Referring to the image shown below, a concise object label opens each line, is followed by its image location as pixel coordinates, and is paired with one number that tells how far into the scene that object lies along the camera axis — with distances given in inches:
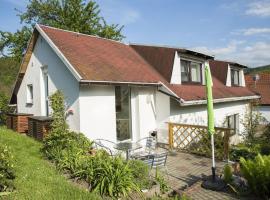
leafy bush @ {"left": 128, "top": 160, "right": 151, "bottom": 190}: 225.5
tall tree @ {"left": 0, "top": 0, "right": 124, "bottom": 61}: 833.8
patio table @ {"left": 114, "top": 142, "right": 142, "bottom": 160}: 290.9
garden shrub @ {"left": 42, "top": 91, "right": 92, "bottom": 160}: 276.5
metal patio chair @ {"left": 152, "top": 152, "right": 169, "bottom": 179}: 252.5
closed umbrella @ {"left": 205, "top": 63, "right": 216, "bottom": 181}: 255.2
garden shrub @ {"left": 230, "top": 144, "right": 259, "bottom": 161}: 333.4
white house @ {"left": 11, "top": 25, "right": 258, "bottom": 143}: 333.2
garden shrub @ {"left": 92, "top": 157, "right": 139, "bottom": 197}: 206.1
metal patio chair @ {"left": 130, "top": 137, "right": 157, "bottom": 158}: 357.2
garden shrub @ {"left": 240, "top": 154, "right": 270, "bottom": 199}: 216.6
